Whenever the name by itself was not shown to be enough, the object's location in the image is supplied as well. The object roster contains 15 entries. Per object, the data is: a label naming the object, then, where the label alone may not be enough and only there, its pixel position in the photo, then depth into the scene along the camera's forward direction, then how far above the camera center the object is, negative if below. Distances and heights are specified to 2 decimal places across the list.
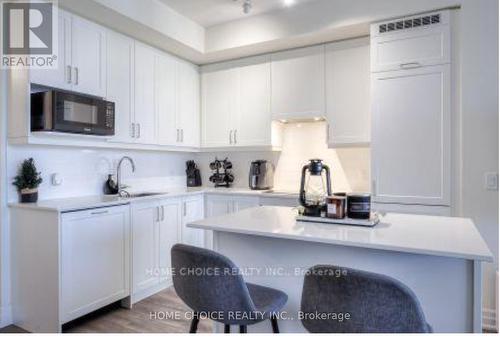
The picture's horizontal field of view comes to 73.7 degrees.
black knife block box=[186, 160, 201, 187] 4.41 -0.08
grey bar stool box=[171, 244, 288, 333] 1.34 -0.49
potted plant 2.55 -0.10
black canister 1.74 -0.19
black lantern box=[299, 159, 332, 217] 1.86 -0.15
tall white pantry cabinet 2.74 +0.50
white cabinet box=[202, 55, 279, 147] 3.83 +0.78
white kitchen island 1.36 -0.41
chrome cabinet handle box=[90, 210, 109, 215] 2.55 -0.33
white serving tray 1.68 -0.27
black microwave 2.43 +0.44
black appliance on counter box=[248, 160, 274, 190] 3.88 -0.07
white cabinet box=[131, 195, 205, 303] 2.96 -0.66
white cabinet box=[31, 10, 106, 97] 2.61 +0.92
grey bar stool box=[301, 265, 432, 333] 1.02 -0.43
